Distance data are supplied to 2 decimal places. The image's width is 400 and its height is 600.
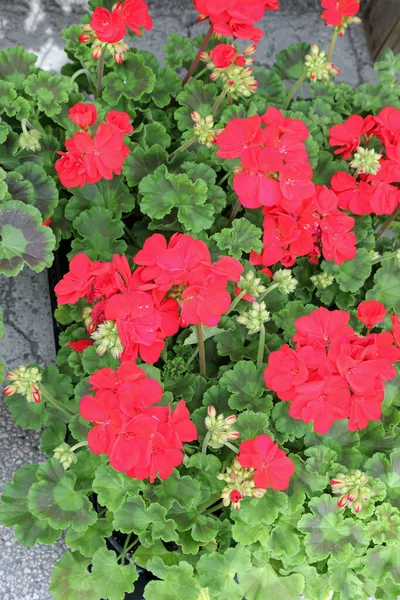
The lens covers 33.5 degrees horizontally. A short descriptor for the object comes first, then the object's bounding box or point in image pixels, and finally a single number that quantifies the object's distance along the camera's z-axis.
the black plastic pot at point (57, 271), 1.74
